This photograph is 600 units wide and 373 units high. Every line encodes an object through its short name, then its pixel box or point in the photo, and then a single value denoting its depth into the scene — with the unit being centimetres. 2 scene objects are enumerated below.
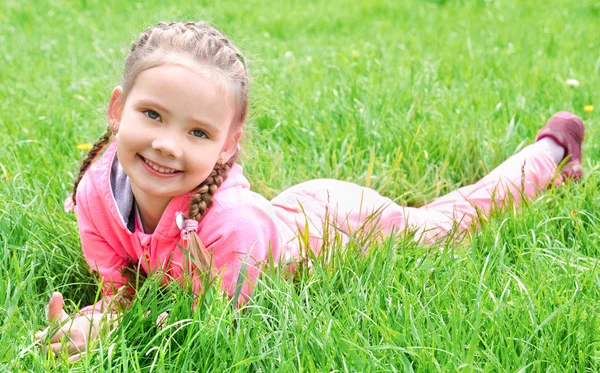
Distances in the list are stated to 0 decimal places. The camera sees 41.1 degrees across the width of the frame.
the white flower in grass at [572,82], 419
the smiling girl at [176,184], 216
